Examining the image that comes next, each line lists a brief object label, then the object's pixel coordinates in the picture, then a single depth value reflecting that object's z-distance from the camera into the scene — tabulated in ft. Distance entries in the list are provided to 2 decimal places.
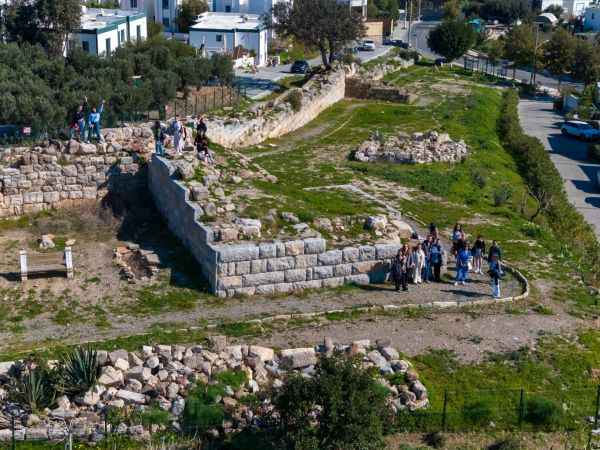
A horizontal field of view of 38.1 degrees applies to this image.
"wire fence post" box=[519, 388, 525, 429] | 47.21
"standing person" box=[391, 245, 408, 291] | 63.82
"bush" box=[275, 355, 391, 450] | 40.55
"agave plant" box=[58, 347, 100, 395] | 46.19
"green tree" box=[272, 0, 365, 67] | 163.32
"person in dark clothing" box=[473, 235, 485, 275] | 67.92
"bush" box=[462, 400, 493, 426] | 47.11
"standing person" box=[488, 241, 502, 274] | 63.99
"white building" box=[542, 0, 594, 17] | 388.68
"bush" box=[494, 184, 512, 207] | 93.86
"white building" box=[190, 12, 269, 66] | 197.88
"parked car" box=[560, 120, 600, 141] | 161.17
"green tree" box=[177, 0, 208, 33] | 238.07
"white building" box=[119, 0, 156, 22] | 246.88
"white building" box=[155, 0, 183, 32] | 244.42
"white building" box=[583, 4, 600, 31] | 340.80
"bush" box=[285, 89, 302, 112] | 128.98
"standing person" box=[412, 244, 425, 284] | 64.64
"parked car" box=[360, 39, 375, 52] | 244.01
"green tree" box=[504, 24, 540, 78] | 231.09
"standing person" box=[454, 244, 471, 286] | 65.21
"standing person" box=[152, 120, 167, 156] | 78.10
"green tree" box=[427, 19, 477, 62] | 229.66
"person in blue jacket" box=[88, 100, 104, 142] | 81.30
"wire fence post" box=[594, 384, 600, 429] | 47.37
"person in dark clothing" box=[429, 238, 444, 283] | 65.57
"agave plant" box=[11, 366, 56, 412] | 45.16
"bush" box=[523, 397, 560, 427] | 47.47
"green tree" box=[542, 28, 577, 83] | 221.25
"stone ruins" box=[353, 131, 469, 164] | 109.40
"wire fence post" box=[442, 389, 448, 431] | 46.21
